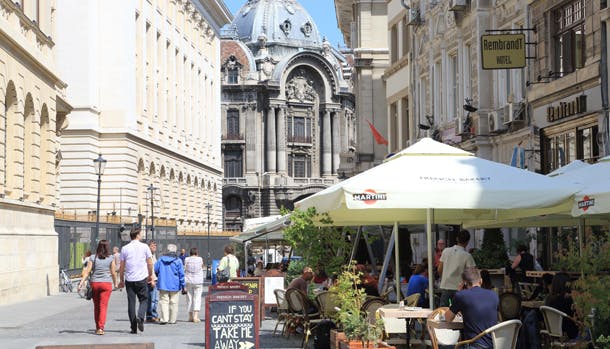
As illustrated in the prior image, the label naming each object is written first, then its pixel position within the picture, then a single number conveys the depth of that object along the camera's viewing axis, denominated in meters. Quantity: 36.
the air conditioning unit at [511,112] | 30.10
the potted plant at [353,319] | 12.77
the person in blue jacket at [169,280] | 22.92
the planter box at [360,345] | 12.73
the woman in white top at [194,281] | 24.02
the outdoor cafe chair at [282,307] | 19.12
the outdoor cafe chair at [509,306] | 14.41
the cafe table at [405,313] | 14.04
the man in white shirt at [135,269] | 20.34
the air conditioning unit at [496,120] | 31.80
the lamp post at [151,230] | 56.61
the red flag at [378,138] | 49.28
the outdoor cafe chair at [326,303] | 16.14
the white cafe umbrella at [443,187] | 14.19
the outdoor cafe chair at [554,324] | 12.80
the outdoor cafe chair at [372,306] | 15.43
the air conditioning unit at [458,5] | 34.94
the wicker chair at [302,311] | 17.19
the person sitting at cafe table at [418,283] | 17.83
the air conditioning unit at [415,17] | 41.81
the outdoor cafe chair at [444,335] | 12.60
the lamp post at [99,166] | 40.69
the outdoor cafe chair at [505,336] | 11.34
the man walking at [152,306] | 24.02
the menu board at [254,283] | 22.98
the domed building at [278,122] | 128.62
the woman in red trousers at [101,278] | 19.95
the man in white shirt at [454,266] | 16.20
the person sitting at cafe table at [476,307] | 11.51
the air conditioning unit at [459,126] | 34.94
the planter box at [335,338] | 13.91
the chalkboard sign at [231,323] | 13.94
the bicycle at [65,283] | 38.95
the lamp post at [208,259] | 78.12
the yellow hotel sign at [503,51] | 27.38
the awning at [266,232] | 26.81
